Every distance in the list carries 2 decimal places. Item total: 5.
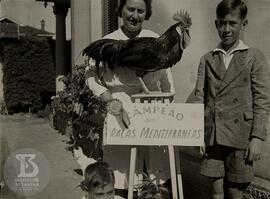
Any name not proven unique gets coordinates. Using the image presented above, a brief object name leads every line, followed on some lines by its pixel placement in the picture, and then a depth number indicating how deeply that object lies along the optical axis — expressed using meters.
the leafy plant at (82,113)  5.36
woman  2.84
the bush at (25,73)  15.27
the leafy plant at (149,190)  2.88
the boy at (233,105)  2.64
